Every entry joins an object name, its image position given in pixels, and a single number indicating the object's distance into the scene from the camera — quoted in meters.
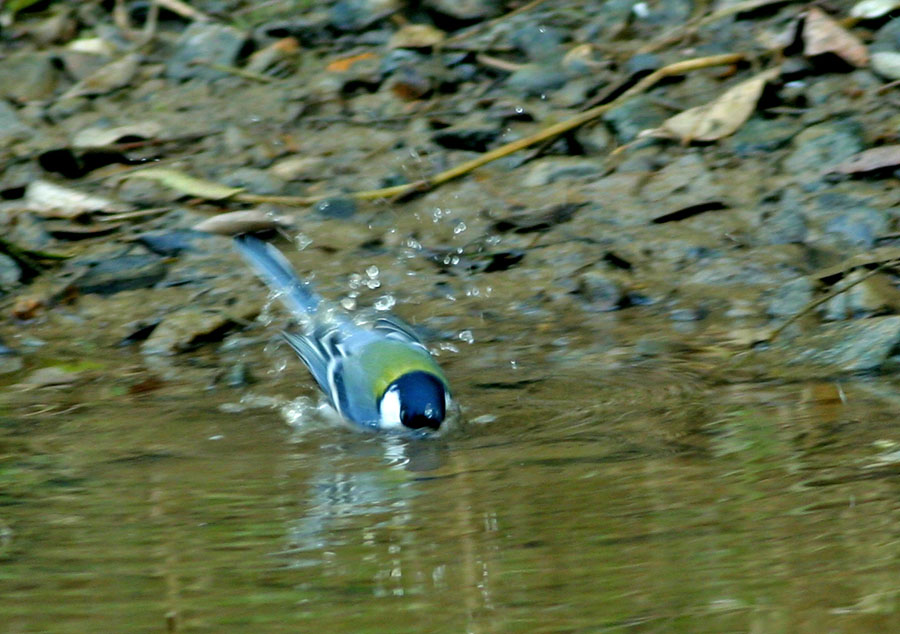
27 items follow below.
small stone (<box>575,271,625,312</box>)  10.43
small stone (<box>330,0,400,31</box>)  14.80
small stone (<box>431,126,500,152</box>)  12.73
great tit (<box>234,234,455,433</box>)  8.26
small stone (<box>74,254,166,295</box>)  11.47
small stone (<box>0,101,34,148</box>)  14.04
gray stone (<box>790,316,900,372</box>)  8.33
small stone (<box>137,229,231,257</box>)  11.91
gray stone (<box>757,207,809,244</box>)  10.82
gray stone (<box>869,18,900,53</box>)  12.23
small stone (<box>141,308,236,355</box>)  10.31
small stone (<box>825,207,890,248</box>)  10.49
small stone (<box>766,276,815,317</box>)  9.71
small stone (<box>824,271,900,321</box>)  9.30
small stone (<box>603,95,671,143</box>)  12.23
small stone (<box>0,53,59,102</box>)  14.90
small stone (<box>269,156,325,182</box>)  12.81
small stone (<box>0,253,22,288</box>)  11.60
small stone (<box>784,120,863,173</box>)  11.29
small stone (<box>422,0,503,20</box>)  14.37
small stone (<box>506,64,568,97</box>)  13.18
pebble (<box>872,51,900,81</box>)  11.91
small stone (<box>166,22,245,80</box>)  14.77
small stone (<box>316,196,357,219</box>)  12.13
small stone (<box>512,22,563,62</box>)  13.77
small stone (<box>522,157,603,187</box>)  12.05
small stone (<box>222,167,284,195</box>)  12.62
